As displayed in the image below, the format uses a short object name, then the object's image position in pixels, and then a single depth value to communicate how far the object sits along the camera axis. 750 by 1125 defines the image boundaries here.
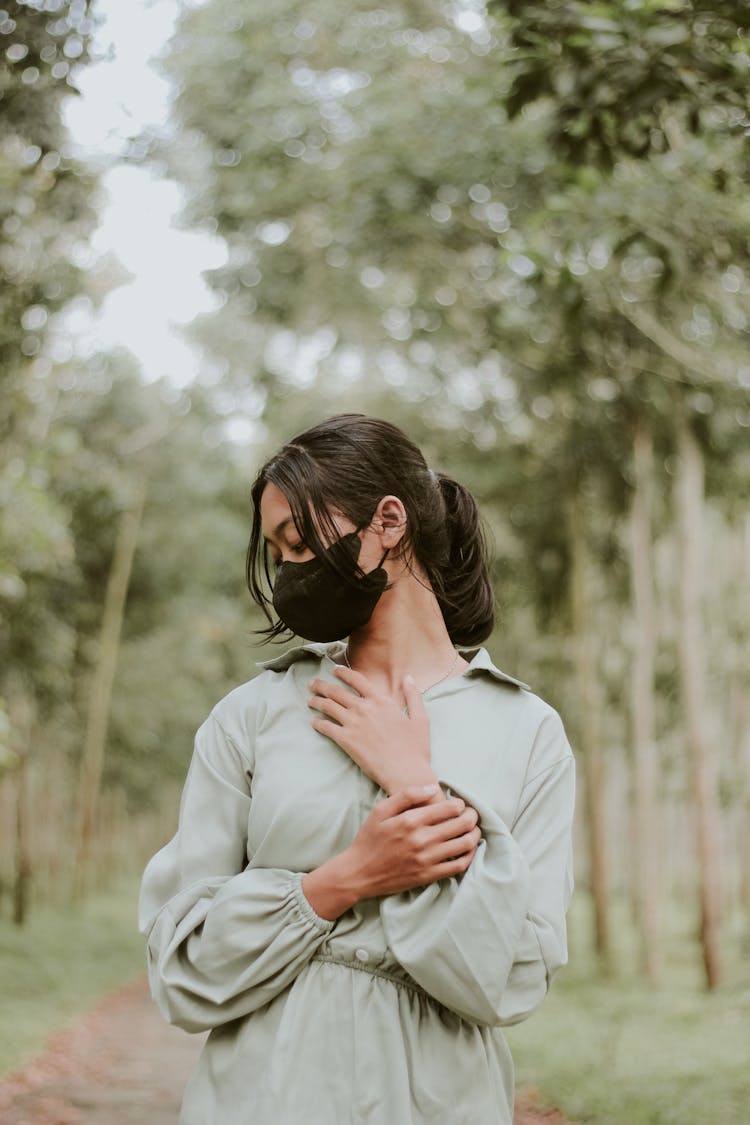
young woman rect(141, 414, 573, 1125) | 1.77
